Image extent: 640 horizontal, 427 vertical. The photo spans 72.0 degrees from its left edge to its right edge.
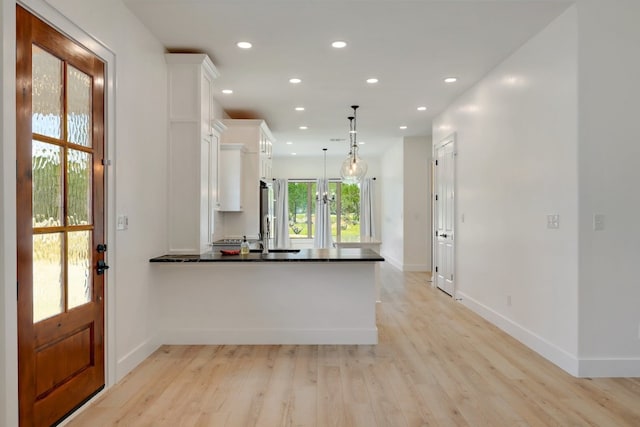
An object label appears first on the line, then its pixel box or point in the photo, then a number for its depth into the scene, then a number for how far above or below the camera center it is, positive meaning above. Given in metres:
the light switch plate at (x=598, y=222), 3.35 -0.05
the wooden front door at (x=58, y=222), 2.24 -0.03
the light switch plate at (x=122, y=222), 3.25 -0.05
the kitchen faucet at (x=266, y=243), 4.55 -0.29
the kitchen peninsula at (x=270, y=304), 4.14 -0.83
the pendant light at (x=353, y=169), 6.94 +0.75
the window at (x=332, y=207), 12.05 +0.23
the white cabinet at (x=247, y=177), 6.64 +0.58
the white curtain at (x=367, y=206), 11.91 +0.26
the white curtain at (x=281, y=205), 11.91 +0.29
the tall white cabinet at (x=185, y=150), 4.22 +0.63
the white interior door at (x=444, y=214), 6.43 +0.02
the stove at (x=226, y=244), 5.26 -0.36
